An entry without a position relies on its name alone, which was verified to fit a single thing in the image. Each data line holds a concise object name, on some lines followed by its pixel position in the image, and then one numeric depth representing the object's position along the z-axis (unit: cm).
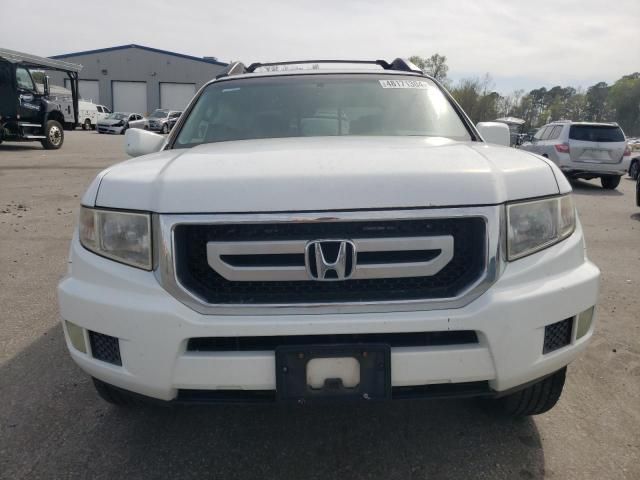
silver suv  1221
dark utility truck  1482
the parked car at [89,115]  3378
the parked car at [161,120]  3309
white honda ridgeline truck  177
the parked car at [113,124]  3262
